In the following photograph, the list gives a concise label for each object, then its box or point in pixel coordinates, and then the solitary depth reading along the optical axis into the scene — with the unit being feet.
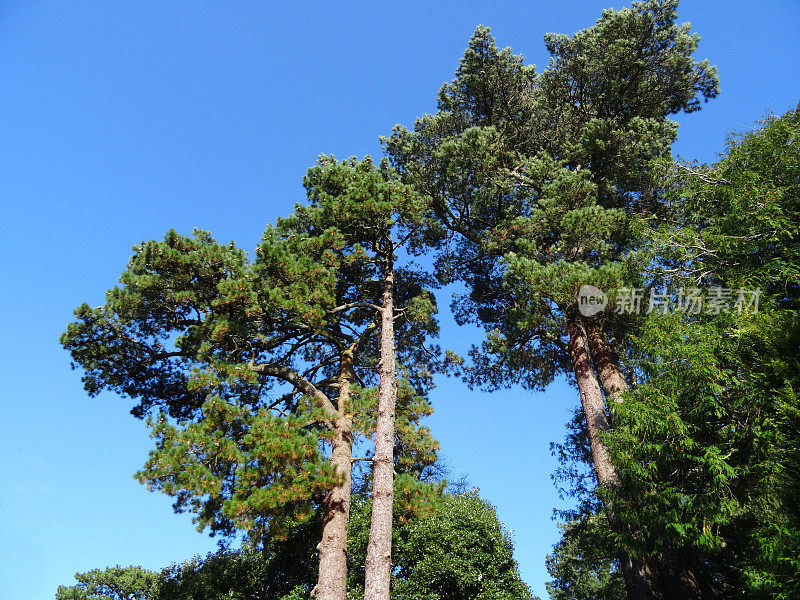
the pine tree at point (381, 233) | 43.96
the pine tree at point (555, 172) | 40.16
